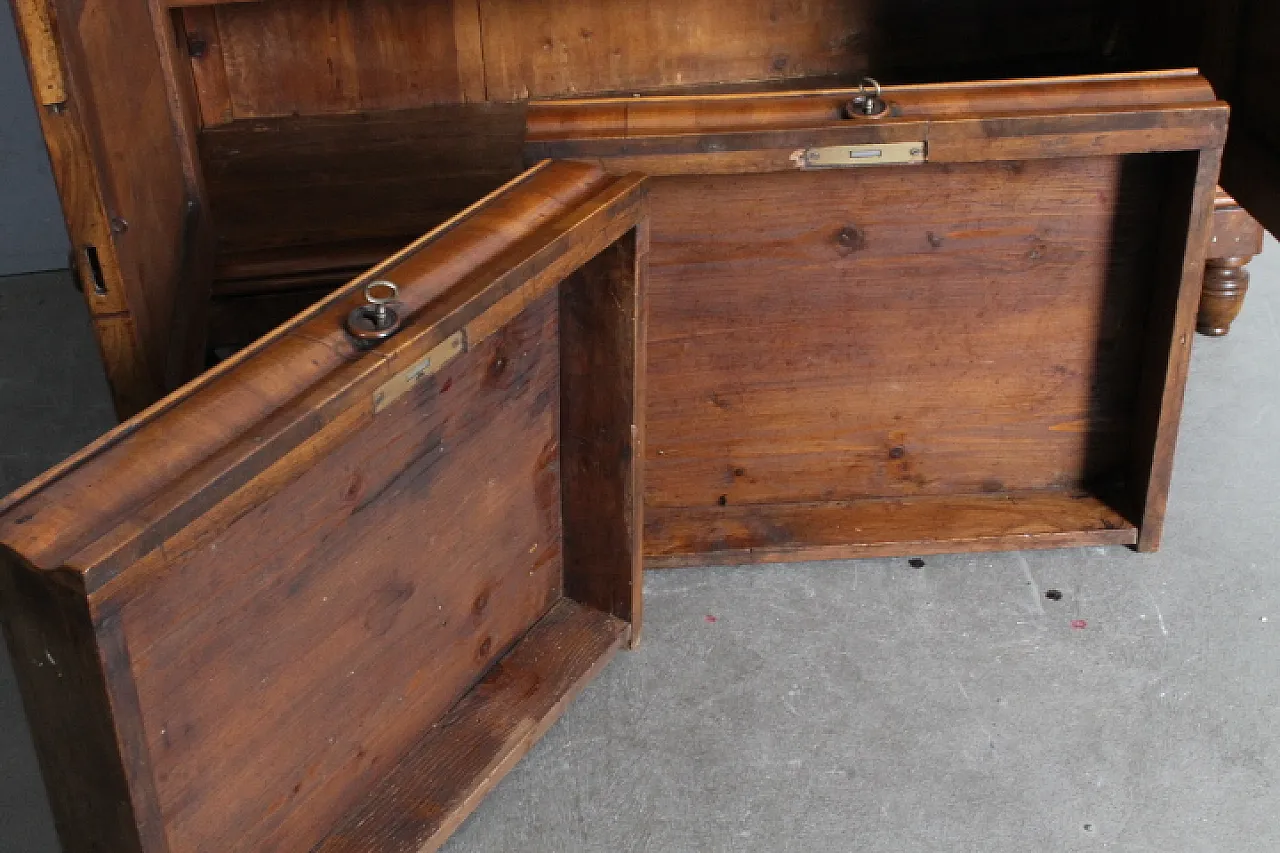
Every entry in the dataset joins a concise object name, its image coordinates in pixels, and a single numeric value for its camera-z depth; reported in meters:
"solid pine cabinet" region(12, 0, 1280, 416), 1.79
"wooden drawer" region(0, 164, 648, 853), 0.95
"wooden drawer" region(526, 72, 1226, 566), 1.48
